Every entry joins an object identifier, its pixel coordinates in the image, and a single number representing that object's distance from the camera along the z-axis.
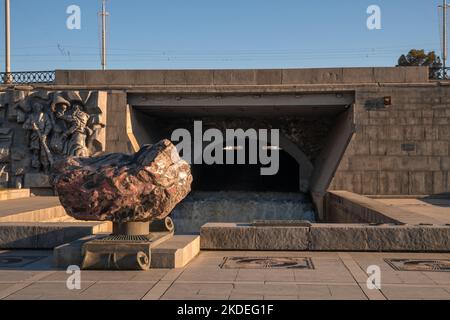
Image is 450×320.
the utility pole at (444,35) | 29.67
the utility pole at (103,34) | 34.22
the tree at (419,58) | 37.69
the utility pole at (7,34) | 23.48
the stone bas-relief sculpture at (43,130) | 19.31
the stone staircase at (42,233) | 8.95
